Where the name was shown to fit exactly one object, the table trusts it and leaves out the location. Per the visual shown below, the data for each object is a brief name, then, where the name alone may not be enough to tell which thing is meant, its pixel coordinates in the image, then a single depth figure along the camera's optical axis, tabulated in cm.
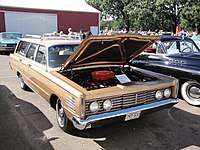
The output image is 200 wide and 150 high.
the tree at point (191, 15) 2266
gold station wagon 235
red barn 1545
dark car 387
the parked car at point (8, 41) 1006
